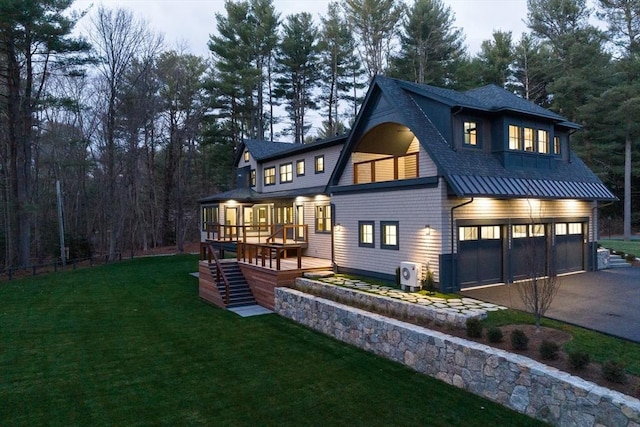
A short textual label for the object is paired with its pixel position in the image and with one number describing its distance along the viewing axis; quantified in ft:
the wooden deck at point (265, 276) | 42.09
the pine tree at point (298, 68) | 111.04
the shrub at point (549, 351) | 19.47
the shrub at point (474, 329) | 23.17
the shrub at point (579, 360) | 18.06
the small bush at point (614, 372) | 16.88
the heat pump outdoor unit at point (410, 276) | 34.45
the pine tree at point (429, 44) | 94.43
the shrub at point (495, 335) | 21.93
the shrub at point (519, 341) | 20.83
